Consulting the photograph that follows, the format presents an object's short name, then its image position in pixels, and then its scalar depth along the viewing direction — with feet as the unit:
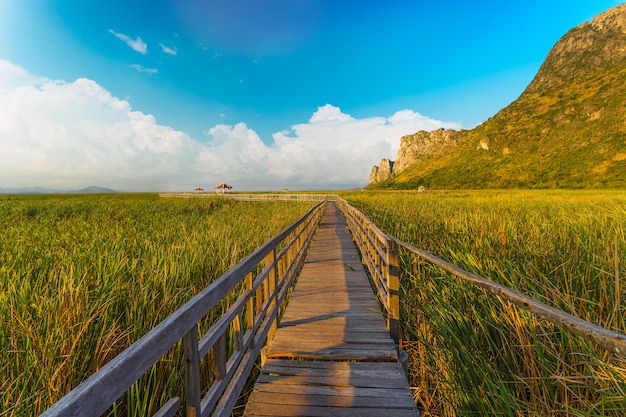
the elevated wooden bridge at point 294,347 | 3.45
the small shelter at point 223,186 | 223.92
